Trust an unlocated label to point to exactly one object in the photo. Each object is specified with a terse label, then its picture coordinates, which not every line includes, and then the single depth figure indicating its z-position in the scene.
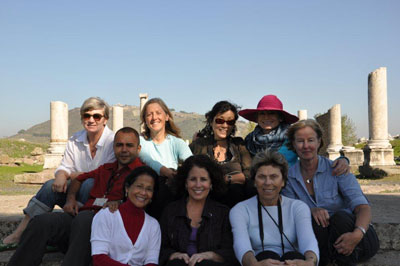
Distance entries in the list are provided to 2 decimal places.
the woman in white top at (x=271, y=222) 2.91
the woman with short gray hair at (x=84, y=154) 3.79
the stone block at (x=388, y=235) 3.84
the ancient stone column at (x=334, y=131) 18.81
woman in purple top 3.05
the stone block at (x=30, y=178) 12.77
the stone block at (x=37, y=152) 26.00
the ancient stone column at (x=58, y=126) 16.62
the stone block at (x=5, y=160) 21.80
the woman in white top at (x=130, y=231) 3.04
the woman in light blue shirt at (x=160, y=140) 4.16
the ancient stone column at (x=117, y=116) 23.94
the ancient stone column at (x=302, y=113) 22.45
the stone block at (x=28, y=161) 23.31
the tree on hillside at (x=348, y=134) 35.38
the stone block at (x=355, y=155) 17.78
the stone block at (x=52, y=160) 15.96
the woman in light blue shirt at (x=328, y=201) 3.16
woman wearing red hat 4.04
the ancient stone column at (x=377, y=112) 15.61
